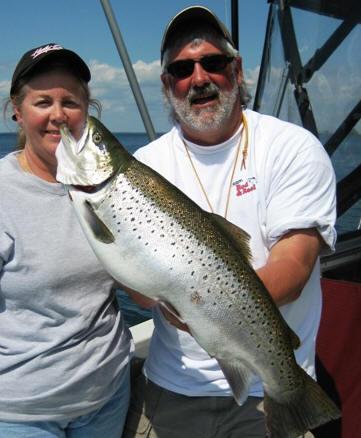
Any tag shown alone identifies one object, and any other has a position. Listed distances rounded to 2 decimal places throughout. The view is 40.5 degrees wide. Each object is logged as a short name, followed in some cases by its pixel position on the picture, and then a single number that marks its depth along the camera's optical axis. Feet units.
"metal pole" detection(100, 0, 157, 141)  15.66
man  8.80
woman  8.24
